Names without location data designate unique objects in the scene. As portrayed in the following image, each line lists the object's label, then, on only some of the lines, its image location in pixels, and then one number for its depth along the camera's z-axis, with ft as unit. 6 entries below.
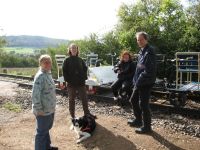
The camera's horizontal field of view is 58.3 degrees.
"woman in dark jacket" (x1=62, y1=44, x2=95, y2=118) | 14.53
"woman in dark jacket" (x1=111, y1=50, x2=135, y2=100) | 17.29
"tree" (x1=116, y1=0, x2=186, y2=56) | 27.90
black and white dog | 12.98
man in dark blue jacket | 12.21
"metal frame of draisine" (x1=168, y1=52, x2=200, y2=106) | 16.69
